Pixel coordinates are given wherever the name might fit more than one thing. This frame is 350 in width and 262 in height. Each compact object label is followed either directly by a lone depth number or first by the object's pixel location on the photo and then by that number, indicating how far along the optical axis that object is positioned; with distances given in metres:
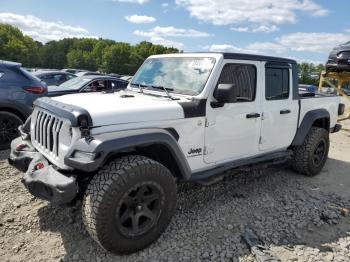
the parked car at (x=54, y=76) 14.45
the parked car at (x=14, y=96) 5.95
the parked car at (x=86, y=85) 8.19
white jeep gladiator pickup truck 2.87
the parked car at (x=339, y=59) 9.59
